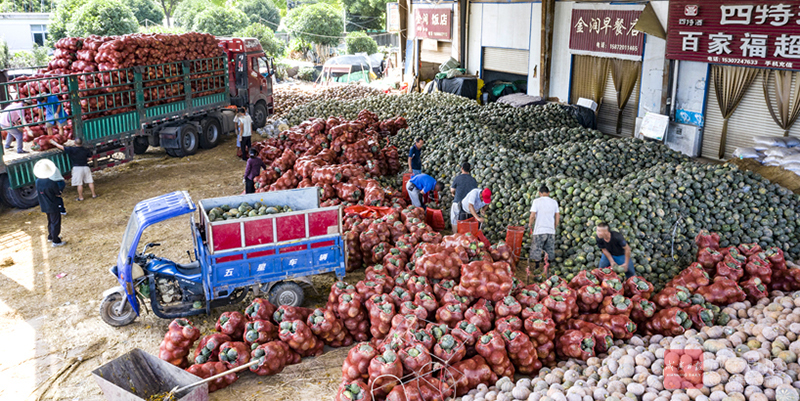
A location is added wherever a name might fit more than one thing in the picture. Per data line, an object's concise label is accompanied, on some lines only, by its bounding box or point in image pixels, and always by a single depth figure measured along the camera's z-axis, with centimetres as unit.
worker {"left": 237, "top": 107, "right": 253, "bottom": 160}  1606
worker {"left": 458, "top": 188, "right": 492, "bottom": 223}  965
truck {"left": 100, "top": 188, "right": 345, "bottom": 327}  758
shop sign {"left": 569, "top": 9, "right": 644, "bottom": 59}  1667
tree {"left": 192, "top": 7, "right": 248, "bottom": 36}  3353
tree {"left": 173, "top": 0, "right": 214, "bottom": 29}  3875
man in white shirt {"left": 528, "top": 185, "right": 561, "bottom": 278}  891
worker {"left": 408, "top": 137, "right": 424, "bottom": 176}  1249
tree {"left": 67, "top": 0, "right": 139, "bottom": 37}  2977
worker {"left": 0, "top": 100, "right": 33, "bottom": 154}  1225
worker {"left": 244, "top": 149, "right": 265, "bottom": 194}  1252
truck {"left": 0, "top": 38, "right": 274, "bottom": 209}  1291
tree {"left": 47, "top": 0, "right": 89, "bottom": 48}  3183
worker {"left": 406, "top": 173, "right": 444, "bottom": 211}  1112
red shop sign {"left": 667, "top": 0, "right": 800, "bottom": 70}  1281
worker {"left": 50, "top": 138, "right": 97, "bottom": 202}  1272
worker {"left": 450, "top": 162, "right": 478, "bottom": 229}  993
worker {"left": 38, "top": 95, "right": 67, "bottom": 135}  1284
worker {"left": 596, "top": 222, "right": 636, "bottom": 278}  802
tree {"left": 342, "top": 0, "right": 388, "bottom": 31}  4509
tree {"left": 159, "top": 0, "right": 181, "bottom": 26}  4716
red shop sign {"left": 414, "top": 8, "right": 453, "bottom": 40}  2548
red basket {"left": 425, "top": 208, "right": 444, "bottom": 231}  1083
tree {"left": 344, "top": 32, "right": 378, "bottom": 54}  3931
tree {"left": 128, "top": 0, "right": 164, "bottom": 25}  4347
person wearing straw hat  1045
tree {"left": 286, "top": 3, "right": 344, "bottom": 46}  3744
